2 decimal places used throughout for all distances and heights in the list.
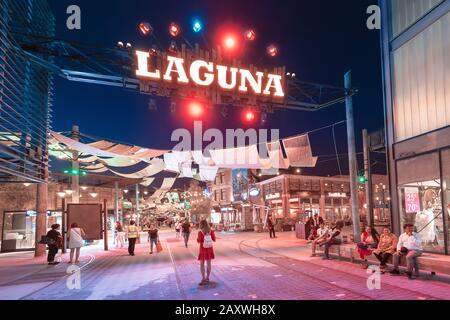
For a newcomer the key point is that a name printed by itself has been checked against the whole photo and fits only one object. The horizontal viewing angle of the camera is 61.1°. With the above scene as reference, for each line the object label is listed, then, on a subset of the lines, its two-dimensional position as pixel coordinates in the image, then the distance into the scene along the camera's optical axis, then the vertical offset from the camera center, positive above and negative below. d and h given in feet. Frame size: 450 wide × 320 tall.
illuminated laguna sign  45.83 +15.69
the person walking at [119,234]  77.47 -7.18
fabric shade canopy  70.90 +8.78
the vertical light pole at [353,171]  55.31 +3.55
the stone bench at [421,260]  31.21 -6.37
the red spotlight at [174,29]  45.65 +20.16
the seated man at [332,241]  47.29 -5.63
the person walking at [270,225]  93.25 -6.96
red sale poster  46.39 -0.77
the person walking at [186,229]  72.84 -5.89
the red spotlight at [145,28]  44.50 +19.90
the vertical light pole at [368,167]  59.72 +4.50
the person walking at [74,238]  50.03 -4.99
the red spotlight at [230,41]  48.03 +19.64
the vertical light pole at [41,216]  61.87 -2.48
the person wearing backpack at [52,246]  50.44 -5.97
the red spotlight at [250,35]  47.88 +20.30
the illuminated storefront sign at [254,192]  143.23 +1.83
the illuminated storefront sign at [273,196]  150.41 +0.20
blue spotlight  44.14 +19.86
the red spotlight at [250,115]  54.13 +11.58
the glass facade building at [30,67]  41.70 +17.20
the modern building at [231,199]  157.37 -0.79
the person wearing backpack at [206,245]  32.91 -4.10
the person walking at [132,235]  59.36 -5.54
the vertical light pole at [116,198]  112.83 +0.32
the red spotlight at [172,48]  46.78 +18.48
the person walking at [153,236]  62.82 -6.11
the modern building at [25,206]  73.41 -1.03
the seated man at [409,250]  31.99 -4.83
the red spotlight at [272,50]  52.54 +20.10
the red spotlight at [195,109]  49.26 +11.45
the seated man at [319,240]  49.57 -5.83
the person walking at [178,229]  103.47 -8.43
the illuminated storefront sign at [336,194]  159.12 +0.44
